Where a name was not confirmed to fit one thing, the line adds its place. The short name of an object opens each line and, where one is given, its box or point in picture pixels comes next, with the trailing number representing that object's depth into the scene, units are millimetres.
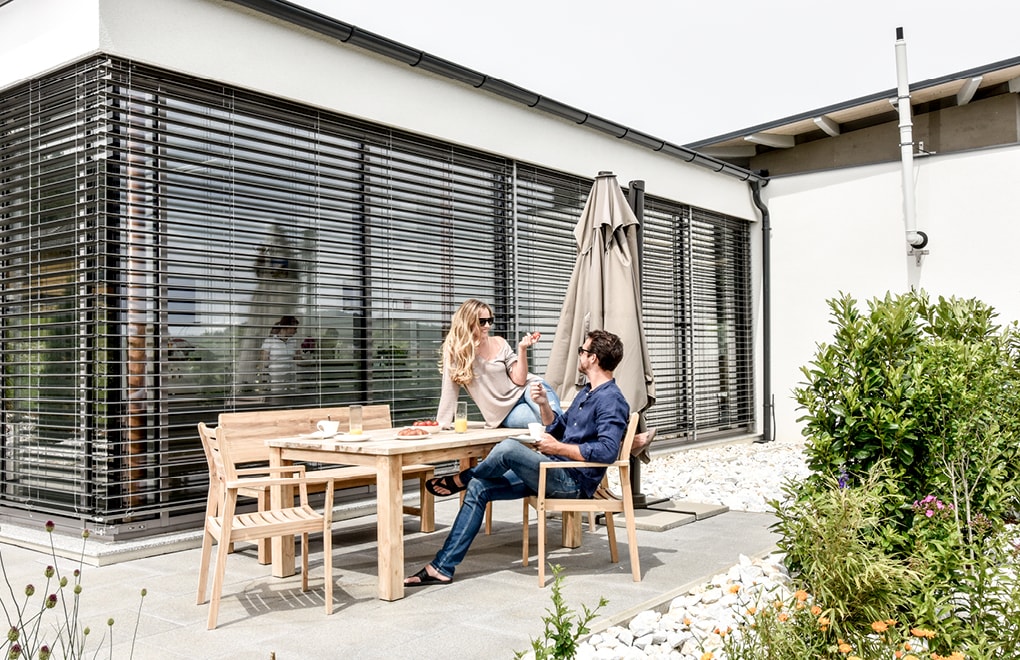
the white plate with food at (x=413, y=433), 4613
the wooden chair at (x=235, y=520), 3715
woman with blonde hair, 4992
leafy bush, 3668
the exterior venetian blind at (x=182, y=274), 4984
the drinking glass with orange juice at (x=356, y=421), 4637
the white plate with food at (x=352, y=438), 4496
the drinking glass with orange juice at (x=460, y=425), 4789
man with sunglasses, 4332
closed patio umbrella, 5645
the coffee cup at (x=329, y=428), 4586
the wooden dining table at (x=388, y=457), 4027
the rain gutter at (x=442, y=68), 5727
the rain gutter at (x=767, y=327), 11602
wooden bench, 4988
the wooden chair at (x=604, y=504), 4266
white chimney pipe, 9922
